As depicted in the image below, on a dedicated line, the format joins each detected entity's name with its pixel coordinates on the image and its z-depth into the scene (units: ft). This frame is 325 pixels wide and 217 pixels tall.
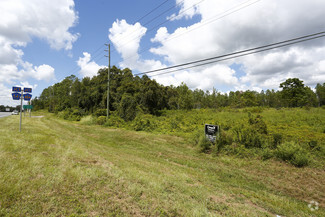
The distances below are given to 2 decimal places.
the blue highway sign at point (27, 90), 38.76
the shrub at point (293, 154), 21.27
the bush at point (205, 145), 30.35
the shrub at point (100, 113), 83.27
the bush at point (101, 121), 71.72
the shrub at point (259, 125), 30.53
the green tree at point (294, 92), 153.69
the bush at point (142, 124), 55.98
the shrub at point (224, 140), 29.53
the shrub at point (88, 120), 74.83
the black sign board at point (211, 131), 30.71
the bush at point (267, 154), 24.40
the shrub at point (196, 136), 35.07
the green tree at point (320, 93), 229.06
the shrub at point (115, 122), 65.86
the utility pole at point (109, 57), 75.97
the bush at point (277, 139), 26.94
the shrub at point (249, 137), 27.99
